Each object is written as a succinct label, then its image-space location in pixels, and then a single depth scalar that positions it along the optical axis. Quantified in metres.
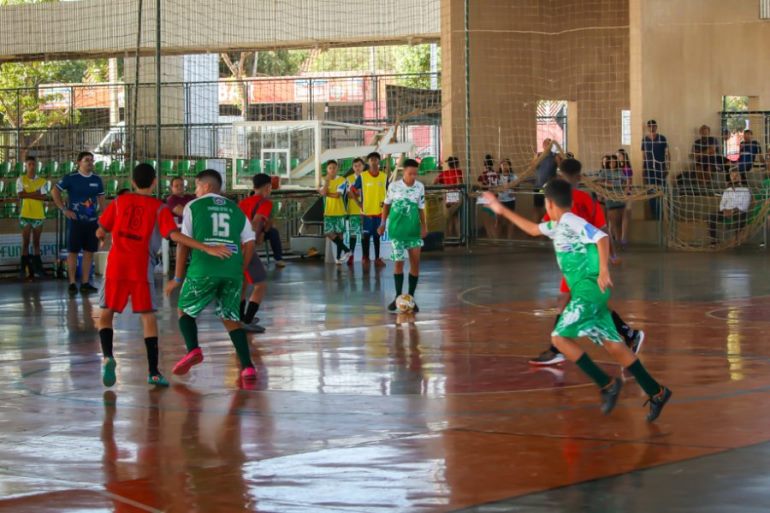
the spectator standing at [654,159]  28.41
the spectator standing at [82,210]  18.73
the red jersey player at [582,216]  10.74
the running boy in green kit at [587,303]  8.64
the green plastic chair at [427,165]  31.33
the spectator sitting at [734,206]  26.55
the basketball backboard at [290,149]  29.06
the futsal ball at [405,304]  15.52
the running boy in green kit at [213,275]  10.28
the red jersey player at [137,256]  10.33
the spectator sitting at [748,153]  27.80
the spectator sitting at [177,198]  18.14
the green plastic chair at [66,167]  34.66
